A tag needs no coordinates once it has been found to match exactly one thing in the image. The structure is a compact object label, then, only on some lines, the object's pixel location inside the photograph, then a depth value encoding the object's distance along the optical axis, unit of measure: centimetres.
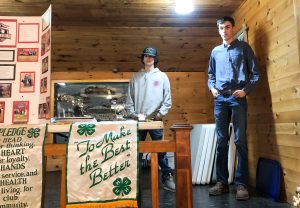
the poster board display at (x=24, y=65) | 155
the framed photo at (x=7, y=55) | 158
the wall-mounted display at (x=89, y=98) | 415
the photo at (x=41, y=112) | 155
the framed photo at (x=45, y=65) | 157
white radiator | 276
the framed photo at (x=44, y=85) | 156
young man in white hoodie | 248
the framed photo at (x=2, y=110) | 154
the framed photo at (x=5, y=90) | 156
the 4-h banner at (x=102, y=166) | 128
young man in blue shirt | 216
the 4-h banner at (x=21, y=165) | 130
